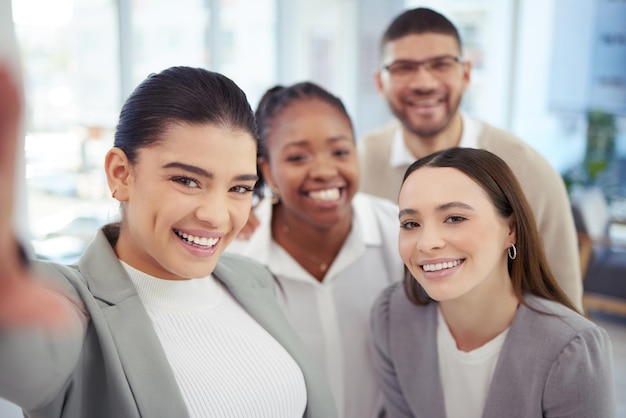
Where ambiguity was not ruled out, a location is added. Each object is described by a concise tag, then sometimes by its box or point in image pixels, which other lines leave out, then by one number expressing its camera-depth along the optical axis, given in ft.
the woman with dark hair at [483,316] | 4.58
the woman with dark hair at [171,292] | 3.49
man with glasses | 6.74
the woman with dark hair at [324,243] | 5.78
